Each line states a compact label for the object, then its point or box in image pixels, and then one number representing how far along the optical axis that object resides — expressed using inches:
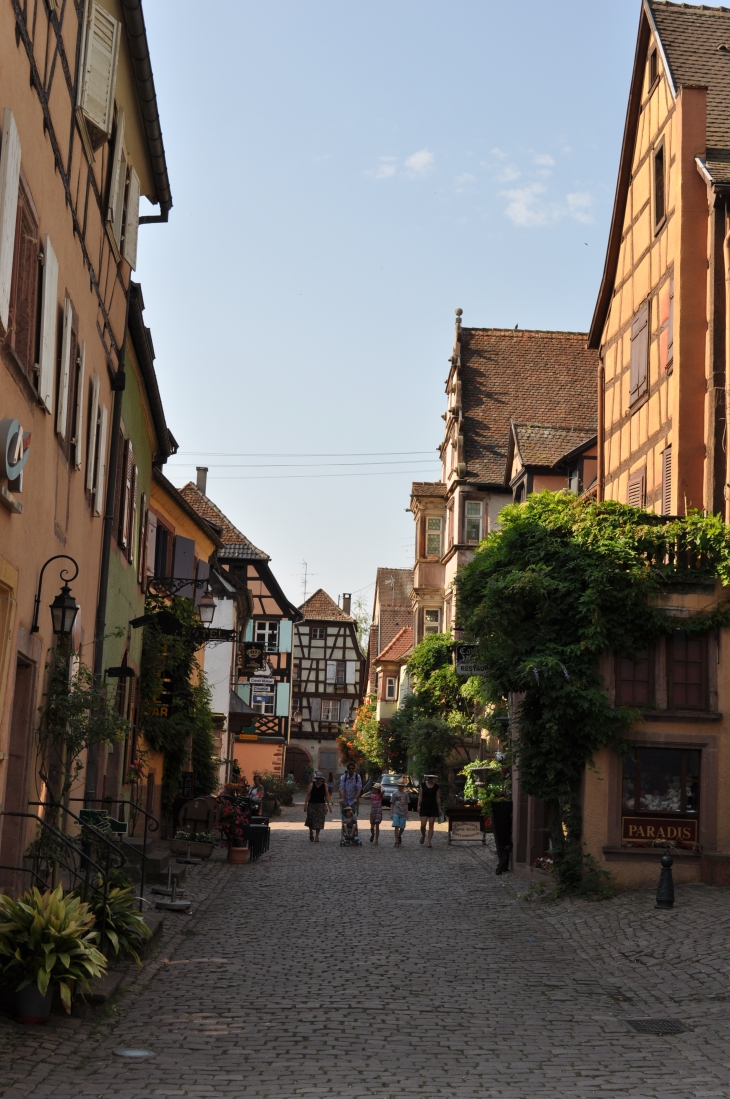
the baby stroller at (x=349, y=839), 1144.2
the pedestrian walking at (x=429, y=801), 1144.8
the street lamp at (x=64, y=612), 454.3
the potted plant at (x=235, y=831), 923.4
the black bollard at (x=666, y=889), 663.1
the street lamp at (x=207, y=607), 1049.5
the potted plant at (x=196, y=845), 925.8
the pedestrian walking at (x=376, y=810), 1190.3
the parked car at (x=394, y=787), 1782.7
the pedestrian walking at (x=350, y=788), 1157.7
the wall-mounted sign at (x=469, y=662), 840.4
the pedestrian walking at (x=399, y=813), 1138.7
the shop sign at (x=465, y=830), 1171.9
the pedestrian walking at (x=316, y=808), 1178.6
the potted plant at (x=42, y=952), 341.7
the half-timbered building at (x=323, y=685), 3344.0
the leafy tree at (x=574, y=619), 754.2
